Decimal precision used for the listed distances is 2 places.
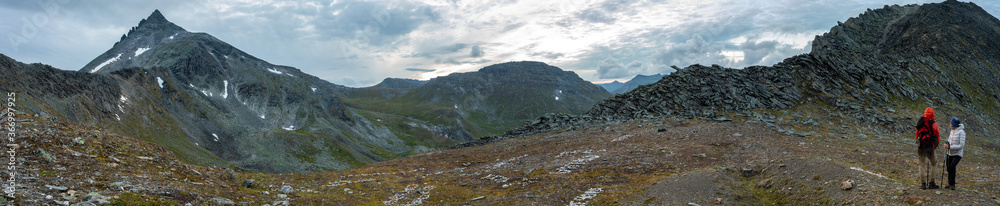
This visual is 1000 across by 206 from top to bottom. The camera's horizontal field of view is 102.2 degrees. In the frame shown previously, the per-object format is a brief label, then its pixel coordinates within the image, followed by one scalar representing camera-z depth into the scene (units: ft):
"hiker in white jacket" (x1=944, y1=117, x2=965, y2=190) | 47.47
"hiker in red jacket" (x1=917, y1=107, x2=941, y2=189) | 49.15
